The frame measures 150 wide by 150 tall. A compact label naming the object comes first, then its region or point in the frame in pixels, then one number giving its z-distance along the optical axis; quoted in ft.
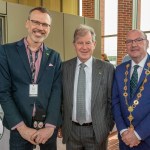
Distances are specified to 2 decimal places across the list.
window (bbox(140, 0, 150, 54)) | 26.09
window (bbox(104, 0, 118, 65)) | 28.86
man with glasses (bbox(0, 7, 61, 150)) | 6.40
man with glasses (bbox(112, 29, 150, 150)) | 7.10
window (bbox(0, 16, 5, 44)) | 15.02
